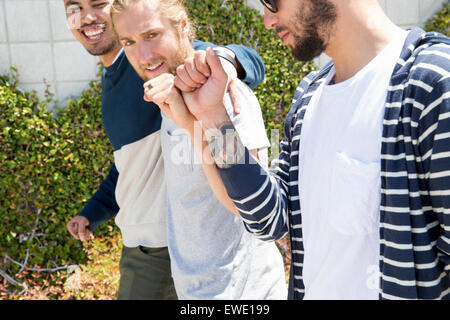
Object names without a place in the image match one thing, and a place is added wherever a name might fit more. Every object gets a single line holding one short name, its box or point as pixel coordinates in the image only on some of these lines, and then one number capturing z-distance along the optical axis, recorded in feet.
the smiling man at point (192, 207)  5.71
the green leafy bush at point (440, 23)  14.45
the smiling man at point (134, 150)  6.66
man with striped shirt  3.74
